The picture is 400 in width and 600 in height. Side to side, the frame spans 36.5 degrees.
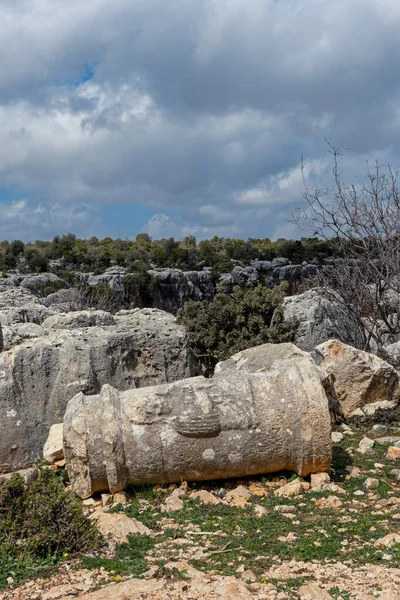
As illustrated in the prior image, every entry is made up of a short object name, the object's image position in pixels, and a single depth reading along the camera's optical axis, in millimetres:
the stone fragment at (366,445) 6981
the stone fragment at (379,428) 7832
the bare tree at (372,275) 11336
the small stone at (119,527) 4818
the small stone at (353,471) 6199
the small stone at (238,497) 5504
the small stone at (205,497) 5598
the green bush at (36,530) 4410
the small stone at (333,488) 5684
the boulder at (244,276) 35062
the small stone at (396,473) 6012
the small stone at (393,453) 6668
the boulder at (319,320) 10719
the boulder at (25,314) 10297
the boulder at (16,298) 13210
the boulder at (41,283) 24625
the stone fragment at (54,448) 6449
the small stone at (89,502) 5754
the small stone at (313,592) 3694
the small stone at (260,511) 5209
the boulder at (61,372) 6959
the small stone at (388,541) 4367
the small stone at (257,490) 5738
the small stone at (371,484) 5736
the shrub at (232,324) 10469
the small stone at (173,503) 5452
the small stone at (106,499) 5684
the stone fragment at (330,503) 5309
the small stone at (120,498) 5680
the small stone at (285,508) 5262
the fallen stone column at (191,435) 5777
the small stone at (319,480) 5820
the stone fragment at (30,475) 5926
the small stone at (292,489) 5684
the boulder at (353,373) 8523
